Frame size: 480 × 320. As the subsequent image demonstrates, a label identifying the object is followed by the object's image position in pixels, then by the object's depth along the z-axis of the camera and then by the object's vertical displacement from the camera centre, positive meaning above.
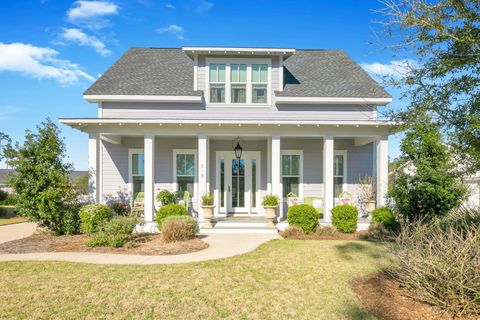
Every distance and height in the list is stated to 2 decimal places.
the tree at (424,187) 11.15 -0.74
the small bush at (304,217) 10.38 -1.72
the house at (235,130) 11.58 +1.38
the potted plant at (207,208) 11.06 -1.51
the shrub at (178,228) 8.88 -1.82
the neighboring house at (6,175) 9.52 -0.81
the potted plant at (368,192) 11.88 -1.06
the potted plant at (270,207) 11.16 -1.47
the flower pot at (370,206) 11.84 -1.51
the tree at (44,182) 9.65 -0.49
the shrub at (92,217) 9.51 -1.59
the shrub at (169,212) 10.37 -1.54
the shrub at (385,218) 10.60 -1.78
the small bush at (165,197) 12.53 -1.25
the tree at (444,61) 4.67 +1.72
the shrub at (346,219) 10.55 -1.80
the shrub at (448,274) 4.22 -1.54
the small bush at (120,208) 12.59 -1.72
